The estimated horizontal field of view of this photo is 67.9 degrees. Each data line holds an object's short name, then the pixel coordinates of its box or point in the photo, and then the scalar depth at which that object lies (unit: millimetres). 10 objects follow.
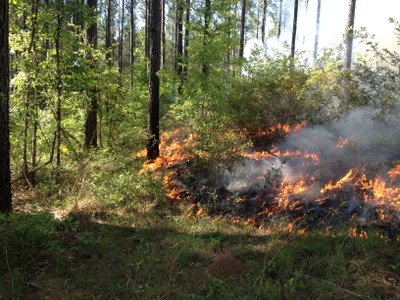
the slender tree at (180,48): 9773
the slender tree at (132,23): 24250
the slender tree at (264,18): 26438
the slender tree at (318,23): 39031
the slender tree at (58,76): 6988
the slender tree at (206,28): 9555
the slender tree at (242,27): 21298
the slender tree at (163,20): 22294
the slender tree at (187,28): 9586
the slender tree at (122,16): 30003
